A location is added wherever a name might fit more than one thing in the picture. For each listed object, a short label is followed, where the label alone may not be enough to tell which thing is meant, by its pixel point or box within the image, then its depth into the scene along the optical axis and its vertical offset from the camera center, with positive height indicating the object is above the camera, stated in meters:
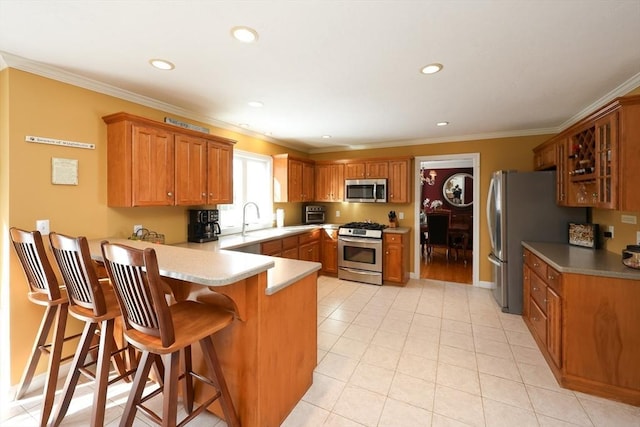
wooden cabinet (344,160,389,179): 5.00 +0.81
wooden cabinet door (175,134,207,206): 2.90 +0.47
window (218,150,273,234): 4.13 +0.35
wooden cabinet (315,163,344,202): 5.38 +0.61
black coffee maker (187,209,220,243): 3.37 -0.16
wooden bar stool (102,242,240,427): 1.22 -0.58
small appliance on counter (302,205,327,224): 5.60 -0.02
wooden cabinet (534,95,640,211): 2.05 +0.47
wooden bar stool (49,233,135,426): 1.53 -0.59
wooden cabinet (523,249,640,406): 1.94 -0.90
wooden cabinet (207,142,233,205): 3.26 +0.48
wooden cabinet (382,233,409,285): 4.52 -0.74
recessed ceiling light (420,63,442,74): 2.17 +1.17
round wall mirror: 8.06 +0.69
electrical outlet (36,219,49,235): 2.15 -0.11
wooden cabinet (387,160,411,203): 4.82 +0.55
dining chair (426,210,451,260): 6.54 -0.42
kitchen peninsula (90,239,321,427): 1.56 -0.69
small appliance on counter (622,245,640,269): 2.04 -0.33
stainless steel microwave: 4.95 +0.41
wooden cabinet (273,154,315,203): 4.83 +0.62
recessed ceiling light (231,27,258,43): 1.71 +1.14
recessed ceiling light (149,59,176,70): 2.12 +1.17
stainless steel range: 4.64 -0.68
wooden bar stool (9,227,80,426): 1.72 -0.58
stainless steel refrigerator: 3.27 -0.07
